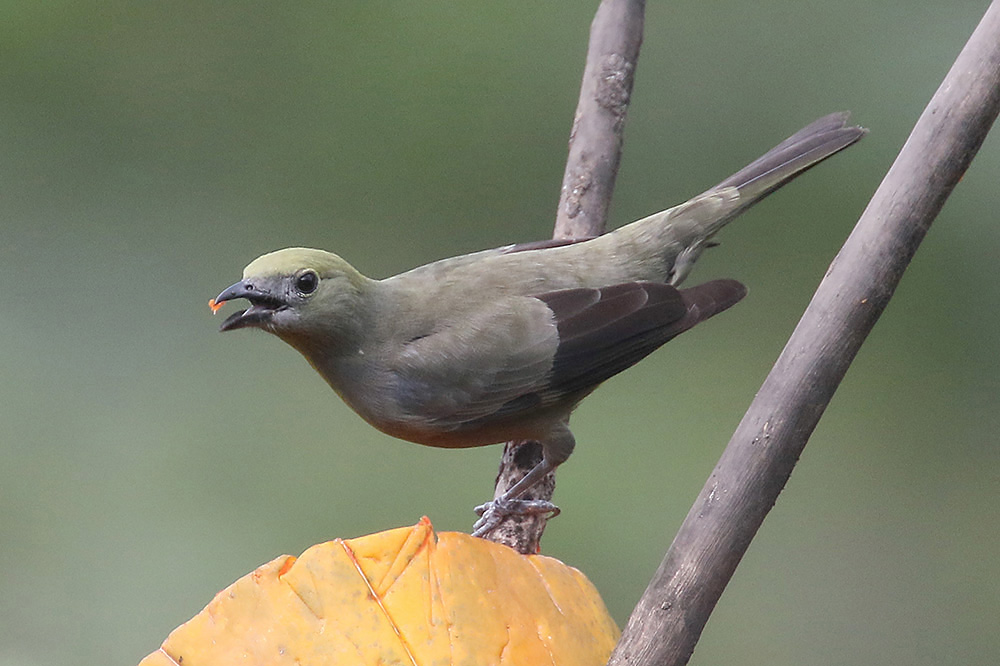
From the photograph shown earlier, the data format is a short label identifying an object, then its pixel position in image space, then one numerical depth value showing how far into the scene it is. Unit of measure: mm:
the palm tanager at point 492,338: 4598
